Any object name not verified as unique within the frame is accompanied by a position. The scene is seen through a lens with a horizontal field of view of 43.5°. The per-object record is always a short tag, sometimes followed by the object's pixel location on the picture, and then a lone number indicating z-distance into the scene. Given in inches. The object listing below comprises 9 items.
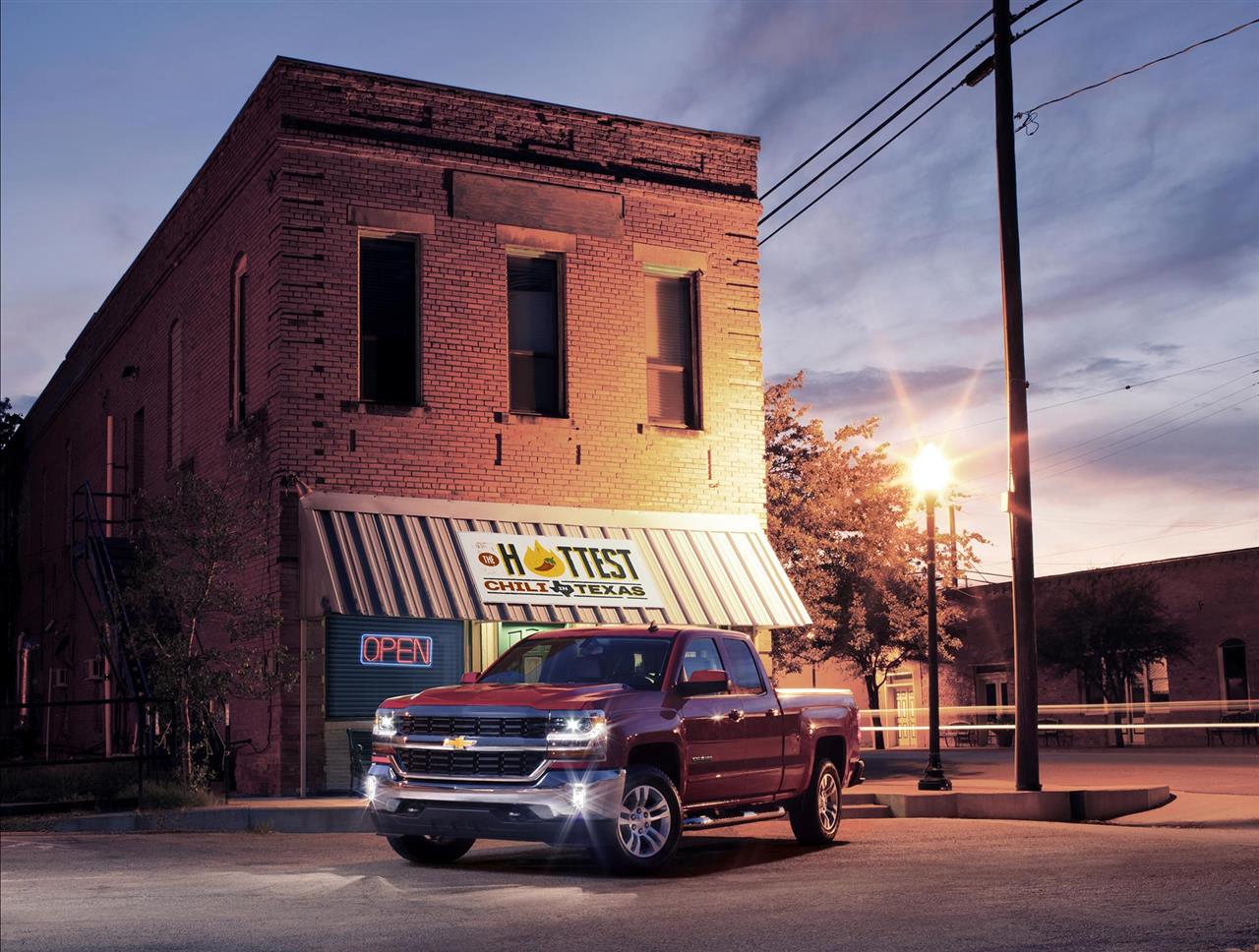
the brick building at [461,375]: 797.9
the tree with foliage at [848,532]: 1737.2
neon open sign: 801.6
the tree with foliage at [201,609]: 738.8
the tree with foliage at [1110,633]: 1946.4
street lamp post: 895.7
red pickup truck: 463.8
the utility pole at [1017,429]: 762.2
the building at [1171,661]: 1855.3
